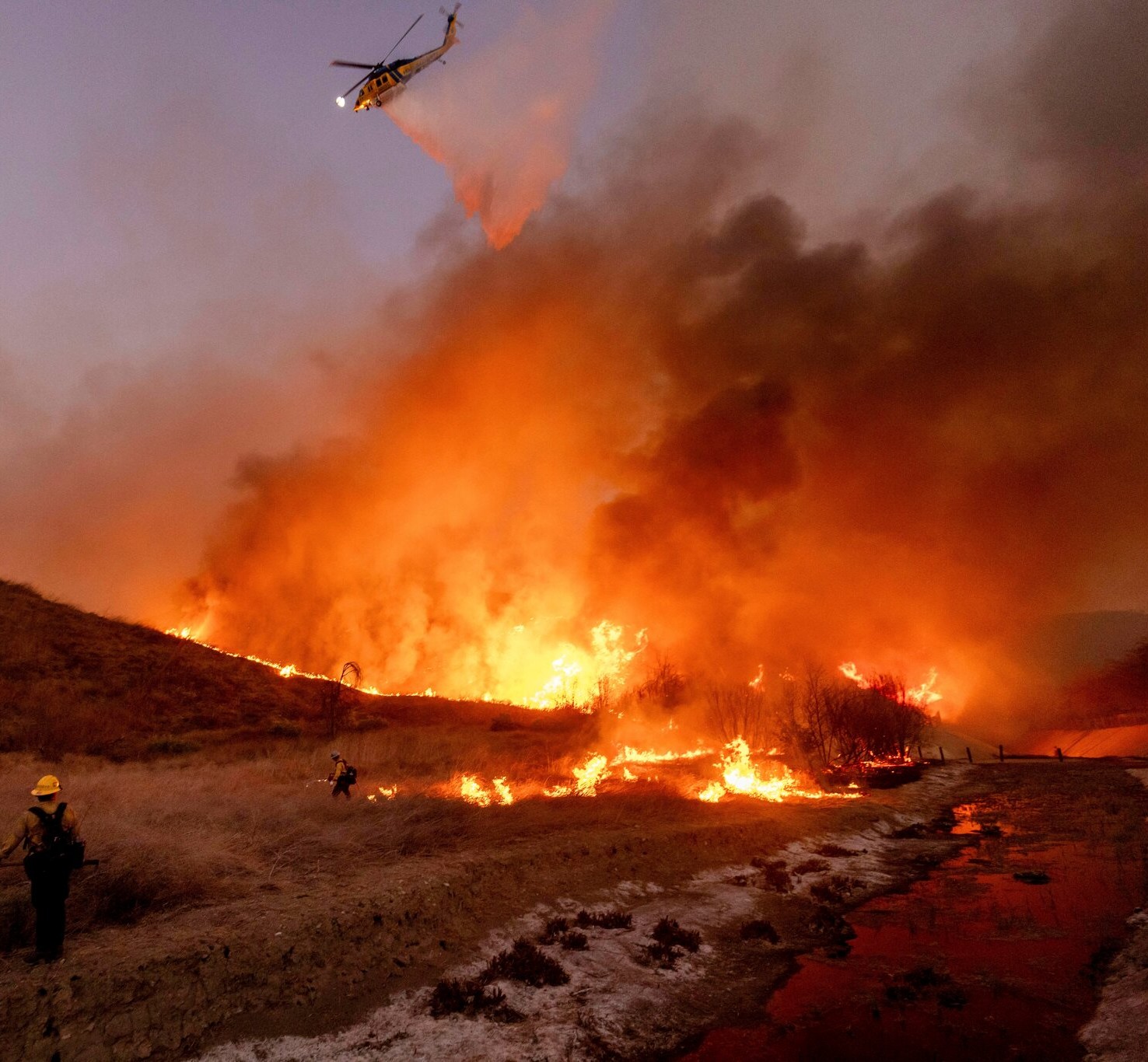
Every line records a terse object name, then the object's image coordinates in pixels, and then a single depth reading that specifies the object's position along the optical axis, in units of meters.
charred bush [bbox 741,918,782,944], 13.72
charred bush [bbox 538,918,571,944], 13.12
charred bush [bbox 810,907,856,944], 13.82
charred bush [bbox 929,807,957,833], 25.39
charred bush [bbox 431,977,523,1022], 10.35
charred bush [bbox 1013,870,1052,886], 16.81
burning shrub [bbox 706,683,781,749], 49.38
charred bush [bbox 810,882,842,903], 16.19
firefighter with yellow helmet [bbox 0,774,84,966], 9.61
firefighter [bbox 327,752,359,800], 20.91
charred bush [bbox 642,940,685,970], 12.34
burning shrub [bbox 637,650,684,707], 59.22
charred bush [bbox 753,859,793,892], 16.78
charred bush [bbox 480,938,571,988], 11.48
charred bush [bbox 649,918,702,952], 13.12
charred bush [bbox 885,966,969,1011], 10.62
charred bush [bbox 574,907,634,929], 13.93
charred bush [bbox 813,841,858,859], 20.05
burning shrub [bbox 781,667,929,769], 45.81
